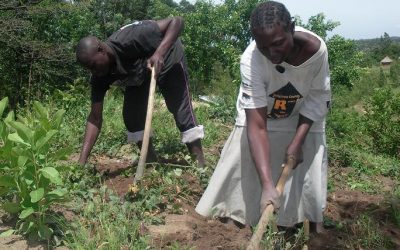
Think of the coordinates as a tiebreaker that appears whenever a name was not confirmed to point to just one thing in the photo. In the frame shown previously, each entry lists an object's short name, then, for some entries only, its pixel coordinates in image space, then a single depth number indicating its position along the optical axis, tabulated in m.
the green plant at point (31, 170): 2.50
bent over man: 3.70
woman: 2.46
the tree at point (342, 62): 11.88
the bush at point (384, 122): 8.59
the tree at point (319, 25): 12.20
